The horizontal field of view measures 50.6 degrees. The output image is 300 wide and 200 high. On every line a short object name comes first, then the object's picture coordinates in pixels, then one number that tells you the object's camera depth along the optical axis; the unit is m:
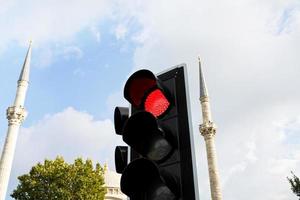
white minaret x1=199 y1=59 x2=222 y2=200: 34.75
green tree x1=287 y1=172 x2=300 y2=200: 23.88
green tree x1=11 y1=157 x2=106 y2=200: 24.66
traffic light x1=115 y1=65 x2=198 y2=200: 2.56
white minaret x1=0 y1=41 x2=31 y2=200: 29.88
